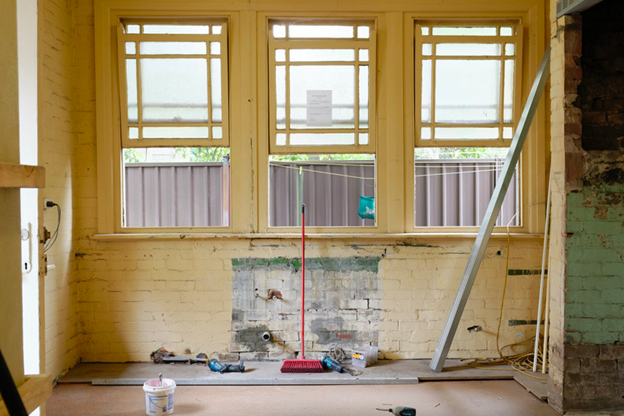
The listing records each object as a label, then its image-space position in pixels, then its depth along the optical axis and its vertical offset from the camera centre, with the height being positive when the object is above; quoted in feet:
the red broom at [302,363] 12.31 -3.97
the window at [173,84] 13.23 +2.94
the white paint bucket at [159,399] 10.09 -3.92
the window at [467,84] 13.39 +2.95
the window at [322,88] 13.34 +2.86
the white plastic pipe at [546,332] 11.80 -3.22
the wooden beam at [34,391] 3.91 -1.50
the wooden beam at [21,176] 3.63 +0.17
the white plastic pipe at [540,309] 12.26 -2.66
